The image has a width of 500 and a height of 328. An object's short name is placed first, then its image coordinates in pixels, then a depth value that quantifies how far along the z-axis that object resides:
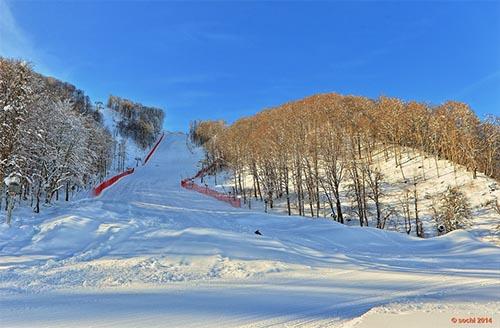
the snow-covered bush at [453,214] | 35.50
